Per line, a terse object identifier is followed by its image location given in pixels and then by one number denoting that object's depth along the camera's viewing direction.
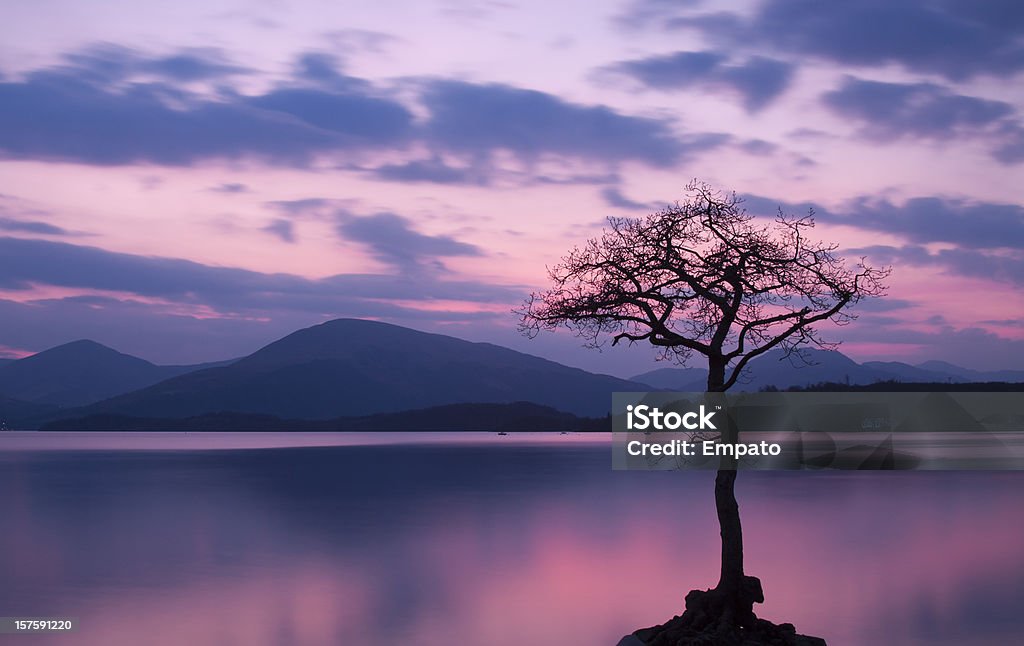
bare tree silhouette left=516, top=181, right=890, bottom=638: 18.16
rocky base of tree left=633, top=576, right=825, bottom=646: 17.81
